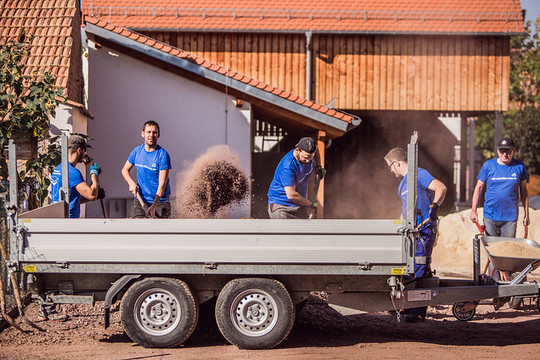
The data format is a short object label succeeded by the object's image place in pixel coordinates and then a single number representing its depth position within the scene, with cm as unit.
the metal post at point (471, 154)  3188
